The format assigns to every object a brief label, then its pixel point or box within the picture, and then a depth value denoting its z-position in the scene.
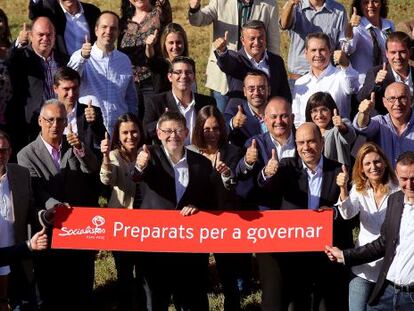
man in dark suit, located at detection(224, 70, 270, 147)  9.93
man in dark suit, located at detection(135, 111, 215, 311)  8.93
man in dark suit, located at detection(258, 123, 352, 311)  8.91
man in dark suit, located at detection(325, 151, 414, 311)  8.28
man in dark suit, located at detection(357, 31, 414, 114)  10.51
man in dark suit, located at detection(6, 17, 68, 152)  10.49
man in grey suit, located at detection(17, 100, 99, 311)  9.09
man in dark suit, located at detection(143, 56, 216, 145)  10.17
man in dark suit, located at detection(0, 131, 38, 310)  8.65
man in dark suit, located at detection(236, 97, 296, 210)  9.26
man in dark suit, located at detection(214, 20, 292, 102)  10.82
